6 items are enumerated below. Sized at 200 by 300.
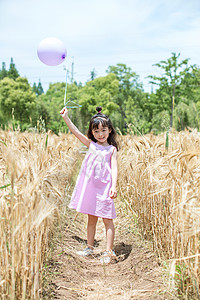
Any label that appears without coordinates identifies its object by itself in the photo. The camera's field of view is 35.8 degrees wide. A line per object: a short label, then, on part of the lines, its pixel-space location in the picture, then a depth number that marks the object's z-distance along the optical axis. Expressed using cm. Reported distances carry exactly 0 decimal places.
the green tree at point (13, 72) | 4746
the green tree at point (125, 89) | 3747
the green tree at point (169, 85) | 2288
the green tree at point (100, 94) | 3005
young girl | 280
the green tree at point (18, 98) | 2738
